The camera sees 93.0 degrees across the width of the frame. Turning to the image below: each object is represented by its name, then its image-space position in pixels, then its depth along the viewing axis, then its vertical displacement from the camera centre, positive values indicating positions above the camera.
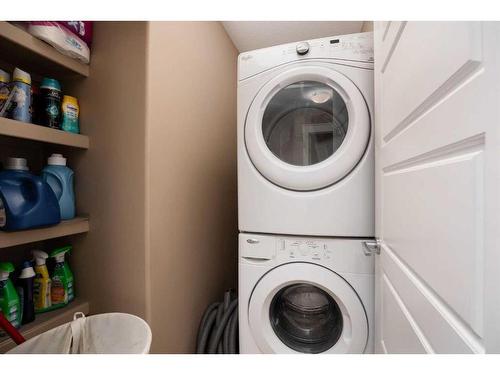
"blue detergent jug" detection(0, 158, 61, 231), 0.77 -0.05
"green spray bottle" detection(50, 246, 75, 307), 0.98 -0.40
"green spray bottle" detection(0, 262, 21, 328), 0.80 -0.39
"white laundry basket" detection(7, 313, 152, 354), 0.78 -0.53
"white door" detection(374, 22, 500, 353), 0.34 +0.00
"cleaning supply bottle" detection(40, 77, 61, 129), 0.94 +0.33
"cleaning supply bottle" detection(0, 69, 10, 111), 0.82 +0.34
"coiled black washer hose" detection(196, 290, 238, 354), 1.36 -0.85
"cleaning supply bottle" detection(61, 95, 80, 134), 0.99 +0.30
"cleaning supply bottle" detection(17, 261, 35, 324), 0.87 -0.39
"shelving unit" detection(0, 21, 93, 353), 0.79 +0.17
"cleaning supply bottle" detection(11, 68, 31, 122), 0.84 +0.32
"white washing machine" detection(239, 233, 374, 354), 1.02 -0.51
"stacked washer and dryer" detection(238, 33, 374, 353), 1.03 -0.04
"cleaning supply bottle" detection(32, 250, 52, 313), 0.93 -0.39
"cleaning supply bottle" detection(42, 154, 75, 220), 0.99 +0.02
